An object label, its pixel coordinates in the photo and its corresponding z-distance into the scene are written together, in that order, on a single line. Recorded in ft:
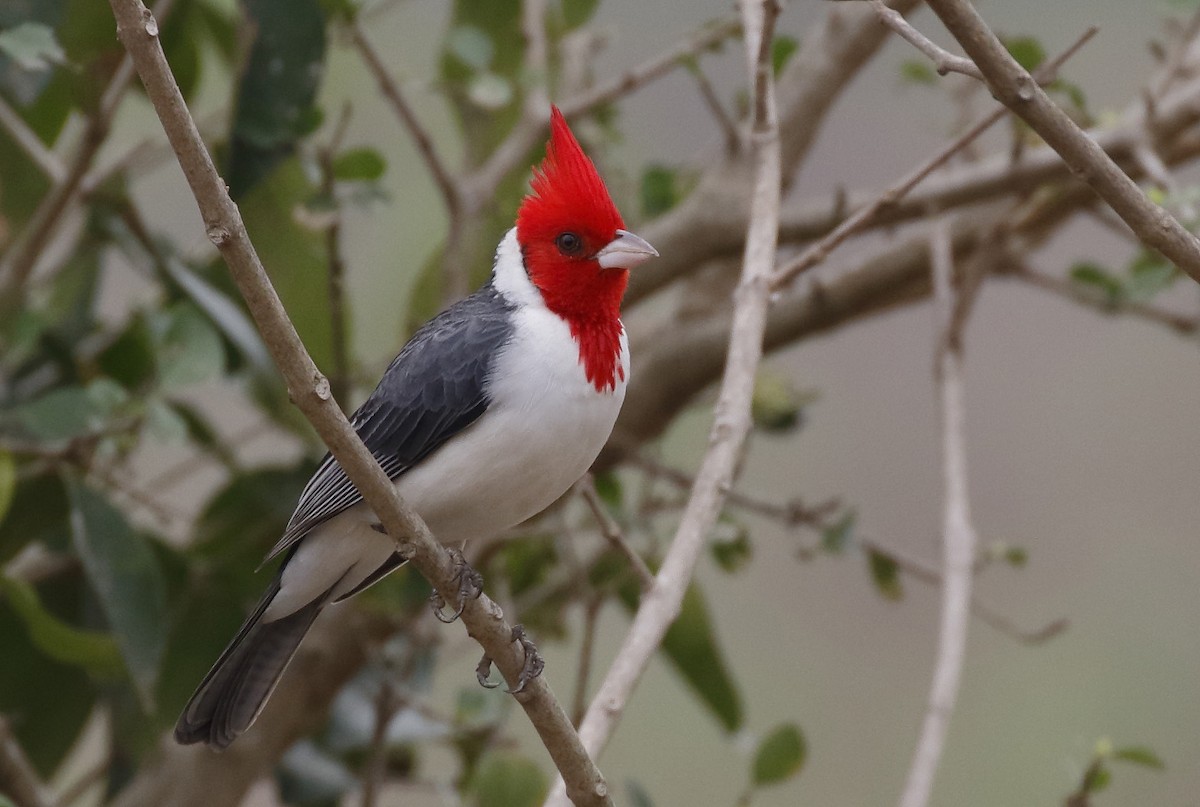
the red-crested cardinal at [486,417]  12.46
